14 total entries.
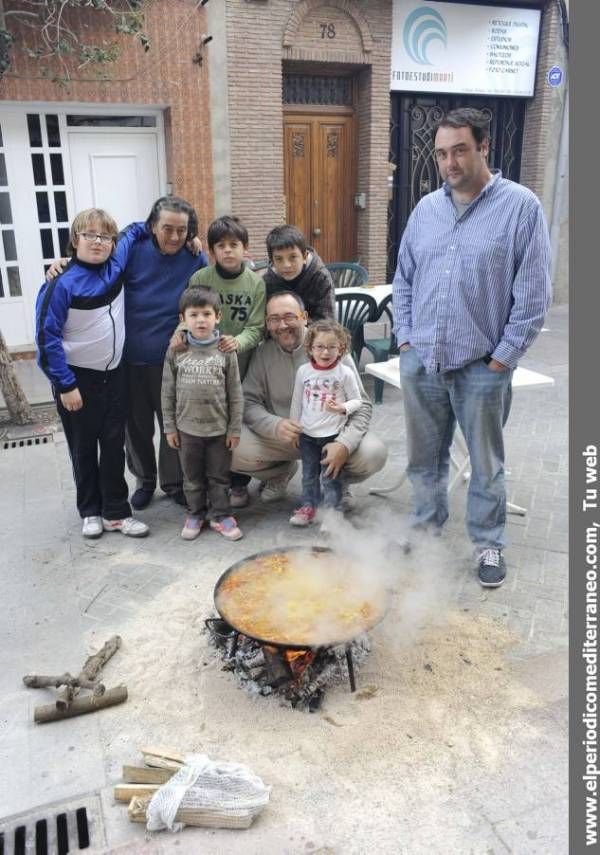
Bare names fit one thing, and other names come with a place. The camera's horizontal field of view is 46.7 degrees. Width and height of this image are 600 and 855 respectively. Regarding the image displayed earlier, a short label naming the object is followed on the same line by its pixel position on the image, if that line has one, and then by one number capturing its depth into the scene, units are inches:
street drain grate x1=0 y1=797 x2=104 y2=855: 93.6
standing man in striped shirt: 128.4
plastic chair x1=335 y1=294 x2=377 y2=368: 268.4
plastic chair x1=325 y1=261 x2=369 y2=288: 336.2
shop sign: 400.5
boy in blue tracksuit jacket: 149.4
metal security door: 420.8
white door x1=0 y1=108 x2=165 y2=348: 332.8
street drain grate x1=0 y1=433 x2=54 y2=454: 241.3
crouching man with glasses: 165.5
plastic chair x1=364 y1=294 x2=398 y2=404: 281.4
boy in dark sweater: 165.6
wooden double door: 398.1
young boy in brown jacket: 156.7
